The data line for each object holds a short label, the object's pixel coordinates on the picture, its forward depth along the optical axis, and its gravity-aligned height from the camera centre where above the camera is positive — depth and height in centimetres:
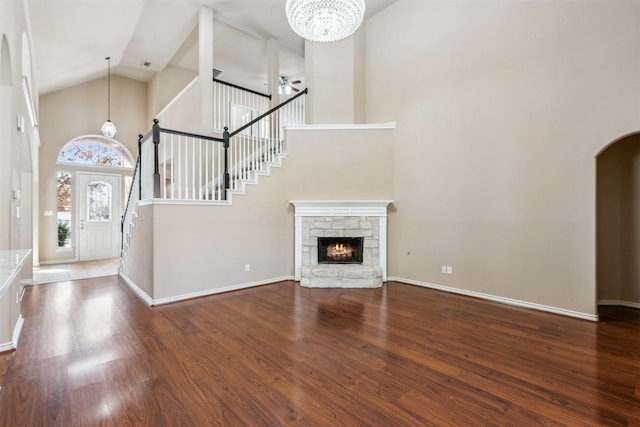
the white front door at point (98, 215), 796 -5
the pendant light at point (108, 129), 747 +211
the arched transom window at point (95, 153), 788 +168
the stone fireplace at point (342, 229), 528 -28
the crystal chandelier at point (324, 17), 329 +224
